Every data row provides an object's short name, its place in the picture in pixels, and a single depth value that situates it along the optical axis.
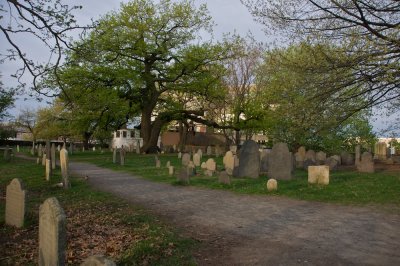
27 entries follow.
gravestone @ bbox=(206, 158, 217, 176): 17.90
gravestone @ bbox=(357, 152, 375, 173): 18.47
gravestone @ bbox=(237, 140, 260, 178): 16.11
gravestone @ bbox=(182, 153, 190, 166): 19.67
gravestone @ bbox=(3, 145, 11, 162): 28.68
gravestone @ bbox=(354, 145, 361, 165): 23.16
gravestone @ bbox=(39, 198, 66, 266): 4.85
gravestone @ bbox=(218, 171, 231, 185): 14.46
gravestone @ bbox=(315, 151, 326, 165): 20.53
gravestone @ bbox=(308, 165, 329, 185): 13.75
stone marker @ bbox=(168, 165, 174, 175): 18.15
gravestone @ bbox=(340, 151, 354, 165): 23.70
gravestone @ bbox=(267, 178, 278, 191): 12.78
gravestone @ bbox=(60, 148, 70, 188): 13.65
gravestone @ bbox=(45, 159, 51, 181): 15.73
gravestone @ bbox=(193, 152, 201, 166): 22.27
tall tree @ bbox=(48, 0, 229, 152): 32.12
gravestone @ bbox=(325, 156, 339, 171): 19.61
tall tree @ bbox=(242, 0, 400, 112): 11.59
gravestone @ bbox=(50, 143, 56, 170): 18.94
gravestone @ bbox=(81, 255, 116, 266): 3.44
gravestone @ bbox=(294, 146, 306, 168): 21.31
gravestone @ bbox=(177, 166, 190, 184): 14.99
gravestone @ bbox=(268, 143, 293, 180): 15.21
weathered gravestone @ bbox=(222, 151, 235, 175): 17.64
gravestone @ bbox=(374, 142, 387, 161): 28.05
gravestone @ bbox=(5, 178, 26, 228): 8.12
